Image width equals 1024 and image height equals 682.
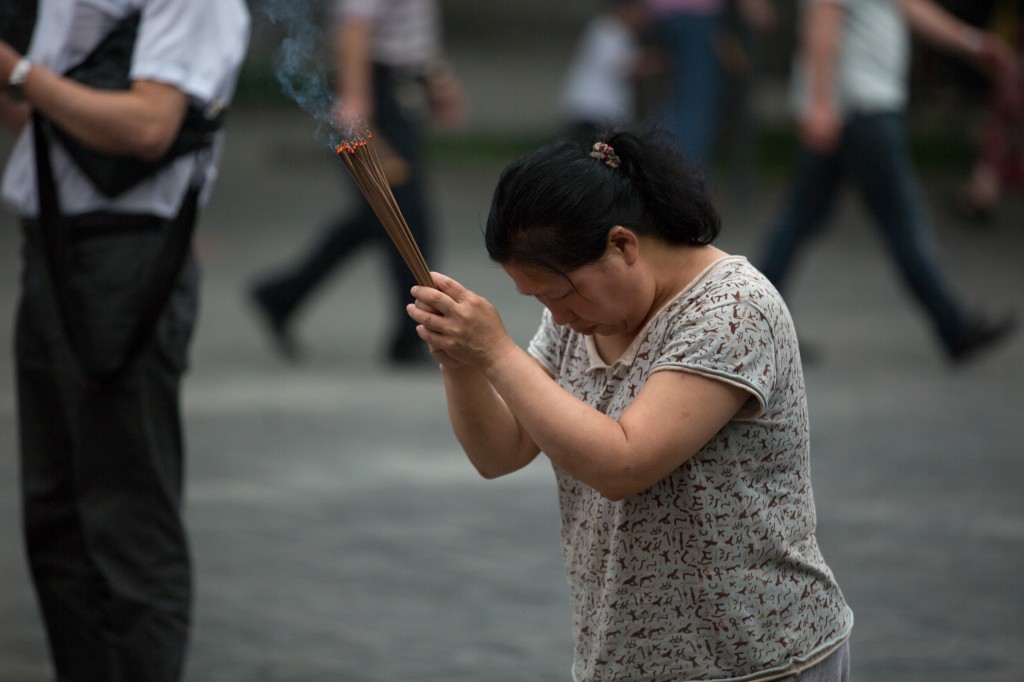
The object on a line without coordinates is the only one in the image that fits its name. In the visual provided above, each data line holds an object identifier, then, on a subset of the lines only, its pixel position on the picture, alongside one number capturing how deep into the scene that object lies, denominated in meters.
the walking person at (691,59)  18.48
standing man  5.89
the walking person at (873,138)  13.28
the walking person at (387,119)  13.27
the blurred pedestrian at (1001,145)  22.30
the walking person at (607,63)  19.81
